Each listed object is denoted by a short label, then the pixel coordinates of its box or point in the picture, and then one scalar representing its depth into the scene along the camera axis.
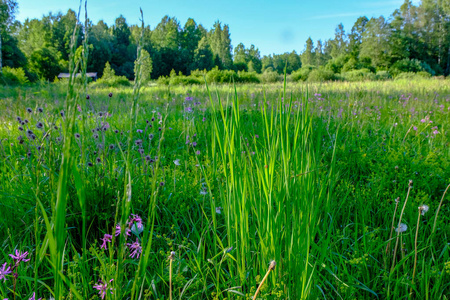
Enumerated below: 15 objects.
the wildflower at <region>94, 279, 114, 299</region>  0.87
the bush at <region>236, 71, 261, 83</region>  24.83
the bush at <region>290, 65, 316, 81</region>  29.65
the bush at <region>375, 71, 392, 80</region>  27.09
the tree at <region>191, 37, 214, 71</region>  57.25
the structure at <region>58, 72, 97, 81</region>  36.79
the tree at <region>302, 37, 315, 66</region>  84.75
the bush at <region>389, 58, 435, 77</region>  34.78
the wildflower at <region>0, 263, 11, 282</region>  0.82
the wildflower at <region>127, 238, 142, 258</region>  0.98
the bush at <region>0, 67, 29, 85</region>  17.22
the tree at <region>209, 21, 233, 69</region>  70.19
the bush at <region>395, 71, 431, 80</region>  24.98
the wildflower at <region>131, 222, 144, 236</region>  1.13
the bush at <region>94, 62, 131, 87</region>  18.75
